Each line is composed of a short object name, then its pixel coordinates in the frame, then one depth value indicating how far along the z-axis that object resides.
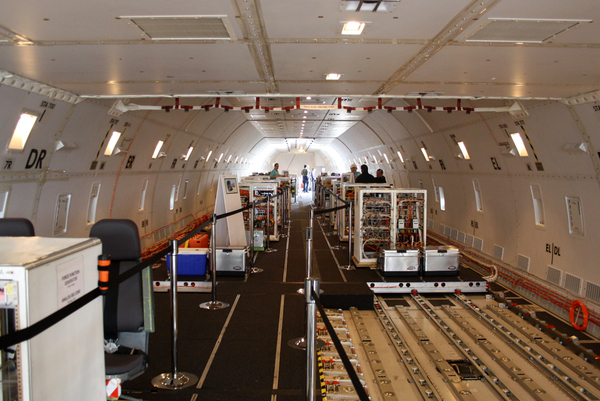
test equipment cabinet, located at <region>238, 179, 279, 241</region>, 13.64
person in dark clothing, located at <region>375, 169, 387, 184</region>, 14.38
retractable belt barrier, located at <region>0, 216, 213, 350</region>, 1.90
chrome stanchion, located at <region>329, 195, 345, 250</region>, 13.16
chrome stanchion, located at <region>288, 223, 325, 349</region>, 5.96
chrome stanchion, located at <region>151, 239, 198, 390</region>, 4.57
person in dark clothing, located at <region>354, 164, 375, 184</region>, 13.81
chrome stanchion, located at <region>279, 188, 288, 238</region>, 15.55
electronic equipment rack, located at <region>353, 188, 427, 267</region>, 10.20
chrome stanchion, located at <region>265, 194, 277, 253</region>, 12.61
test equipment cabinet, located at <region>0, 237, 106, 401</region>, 2.00
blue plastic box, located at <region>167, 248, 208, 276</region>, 8.70
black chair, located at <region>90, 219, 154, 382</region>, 3.98
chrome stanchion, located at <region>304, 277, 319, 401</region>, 3.24
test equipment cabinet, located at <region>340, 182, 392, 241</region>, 14.28
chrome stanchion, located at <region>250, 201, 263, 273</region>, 10.07
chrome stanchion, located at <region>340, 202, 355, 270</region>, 10.27
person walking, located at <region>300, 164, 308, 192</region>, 35.41
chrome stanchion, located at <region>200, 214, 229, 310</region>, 7.08
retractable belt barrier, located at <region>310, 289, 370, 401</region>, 2.18
